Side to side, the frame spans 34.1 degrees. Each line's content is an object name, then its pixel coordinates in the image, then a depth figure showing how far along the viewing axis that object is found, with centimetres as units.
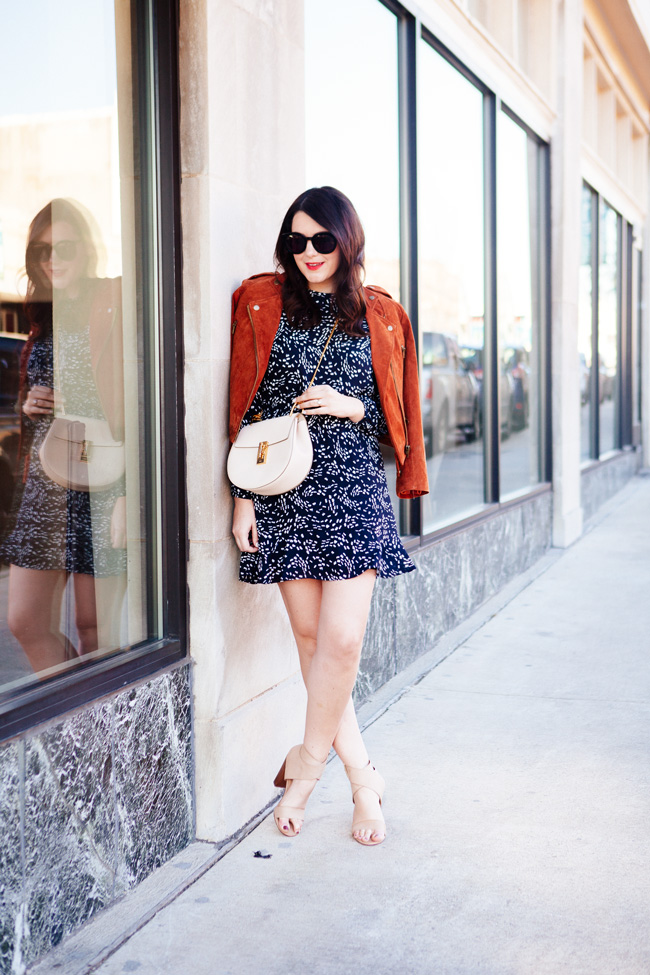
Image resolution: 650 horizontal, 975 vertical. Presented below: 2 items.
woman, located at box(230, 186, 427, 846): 321
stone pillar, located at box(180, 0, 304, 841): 327
